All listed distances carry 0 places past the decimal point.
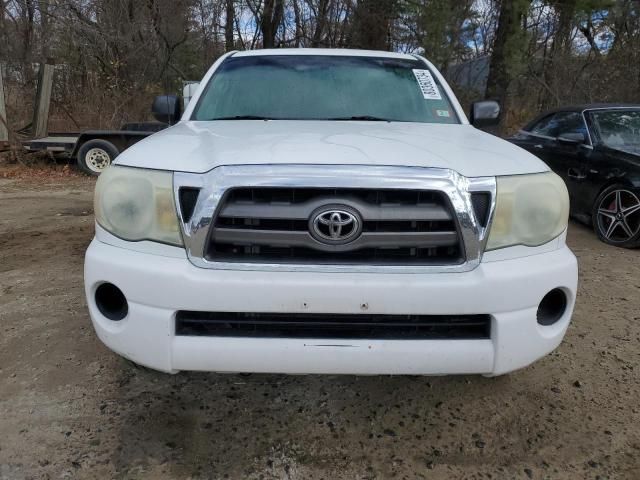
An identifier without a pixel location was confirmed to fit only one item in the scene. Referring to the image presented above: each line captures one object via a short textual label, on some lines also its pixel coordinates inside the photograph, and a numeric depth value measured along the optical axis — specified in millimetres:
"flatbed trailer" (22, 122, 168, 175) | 9484
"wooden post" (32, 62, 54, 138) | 11773
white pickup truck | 1954
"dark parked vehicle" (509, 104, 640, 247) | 5430
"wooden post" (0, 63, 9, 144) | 10773
